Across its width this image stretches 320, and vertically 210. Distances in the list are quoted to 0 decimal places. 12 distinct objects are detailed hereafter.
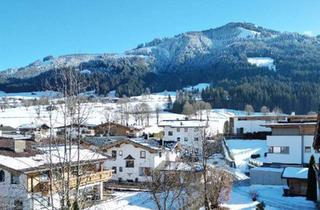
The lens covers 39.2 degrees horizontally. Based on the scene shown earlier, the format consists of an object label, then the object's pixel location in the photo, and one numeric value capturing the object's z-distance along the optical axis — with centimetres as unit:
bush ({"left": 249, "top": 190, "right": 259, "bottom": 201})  3292
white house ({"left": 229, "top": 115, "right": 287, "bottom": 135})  7888
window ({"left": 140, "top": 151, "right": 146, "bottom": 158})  4901
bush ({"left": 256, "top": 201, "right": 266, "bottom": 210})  2641
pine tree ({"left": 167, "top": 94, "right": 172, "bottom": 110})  16331
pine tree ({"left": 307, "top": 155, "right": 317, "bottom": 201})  3048
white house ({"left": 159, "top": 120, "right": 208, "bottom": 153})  7938
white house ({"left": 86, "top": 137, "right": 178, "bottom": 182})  4859
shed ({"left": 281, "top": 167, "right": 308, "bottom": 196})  3347
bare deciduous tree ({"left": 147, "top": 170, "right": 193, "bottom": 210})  3070
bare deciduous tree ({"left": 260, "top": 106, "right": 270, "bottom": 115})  13744
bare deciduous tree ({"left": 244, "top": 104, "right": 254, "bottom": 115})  13768
